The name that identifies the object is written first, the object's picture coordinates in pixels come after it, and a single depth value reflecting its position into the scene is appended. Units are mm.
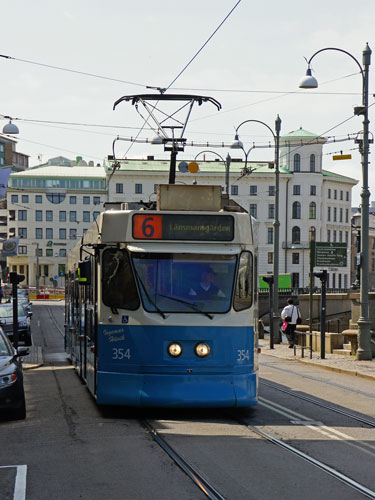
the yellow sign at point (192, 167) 22109
